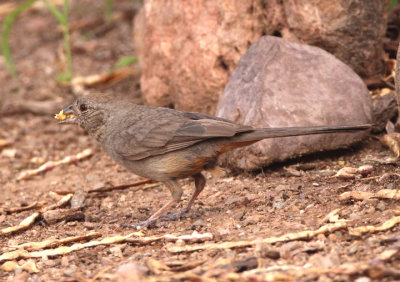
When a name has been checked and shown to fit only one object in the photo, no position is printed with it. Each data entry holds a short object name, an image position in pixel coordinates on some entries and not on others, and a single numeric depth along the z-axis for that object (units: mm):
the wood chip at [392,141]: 10022
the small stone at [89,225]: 9422
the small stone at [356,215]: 7762
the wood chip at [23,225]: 9406
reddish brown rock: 11602
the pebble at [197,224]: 8797
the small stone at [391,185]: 8656
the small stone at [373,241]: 6789
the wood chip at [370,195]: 8005
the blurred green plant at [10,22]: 15277
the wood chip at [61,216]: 9758
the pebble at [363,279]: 5871
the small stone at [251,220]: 8492
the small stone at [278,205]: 8914
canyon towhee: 8914
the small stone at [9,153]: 14344
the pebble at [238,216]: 8781
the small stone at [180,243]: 7952
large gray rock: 10336
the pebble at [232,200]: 9687
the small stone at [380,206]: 7844
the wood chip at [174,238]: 7957
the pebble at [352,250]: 6689
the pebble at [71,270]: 7250
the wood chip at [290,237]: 7285
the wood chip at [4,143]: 14922
